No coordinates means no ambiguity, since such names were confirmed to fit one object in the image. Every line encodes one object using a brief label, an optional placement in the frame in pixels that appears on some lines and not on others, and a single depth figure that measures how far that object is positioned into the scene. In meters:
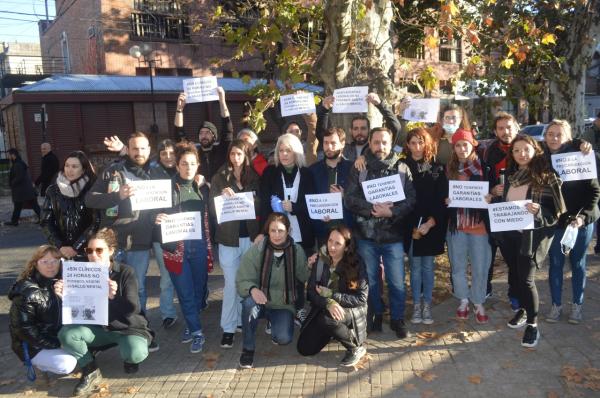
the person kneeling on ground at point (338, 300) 4.64
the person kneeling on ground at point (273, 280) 4.77
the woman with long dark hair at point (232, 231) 5.13
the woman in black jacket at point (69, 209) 4.93
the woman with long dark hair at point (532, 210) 4.77
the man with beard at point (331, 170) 5.21
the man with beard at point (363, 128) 5.61
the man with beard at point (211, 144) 6.14
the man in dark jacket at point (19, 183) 12.76
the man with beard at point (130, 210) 4.87
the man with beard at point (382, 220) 4.97
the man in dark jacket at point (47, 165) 14.00
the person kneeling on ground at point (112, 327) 4.41
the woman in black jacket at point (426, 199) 5.13
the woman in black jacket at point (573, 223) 5.03
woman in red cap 5.19
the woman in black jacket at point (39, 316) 4.34
